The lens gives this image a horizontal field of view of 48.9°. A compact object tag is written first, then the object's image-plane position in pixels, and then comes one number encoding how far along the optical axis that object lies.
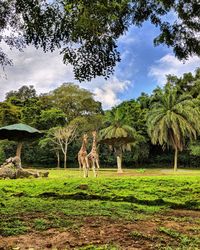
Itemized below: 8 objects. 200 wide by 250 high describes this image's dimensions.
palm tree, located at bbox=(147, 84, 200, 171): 22.53
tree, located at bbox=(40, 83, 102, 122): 30.58
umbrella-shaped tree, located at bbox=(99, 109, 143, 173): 19.37
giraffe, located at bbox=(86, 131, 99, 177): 10.89
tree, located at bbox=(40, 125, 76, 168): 24.28
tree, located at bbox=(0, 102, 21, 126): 25.30
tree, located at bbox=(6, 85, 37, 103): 35.84
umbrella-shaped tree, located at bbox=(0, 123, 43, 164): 11.63
